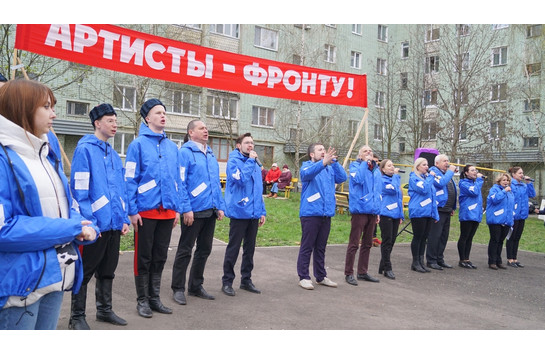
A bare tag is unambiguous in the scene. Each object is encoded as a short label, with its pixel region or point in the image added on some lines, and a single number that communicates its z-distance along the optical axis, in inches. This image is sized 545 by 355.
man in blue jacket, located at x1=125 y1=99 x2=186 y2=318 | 202.1
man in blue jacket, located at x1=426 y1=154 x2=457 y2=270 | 369.1
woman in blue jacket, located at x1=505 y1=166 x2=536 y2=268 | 414.6
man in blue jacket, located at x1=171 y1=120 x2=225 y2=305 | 230.8
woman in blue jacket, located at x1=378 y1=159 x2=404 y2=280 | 321.4
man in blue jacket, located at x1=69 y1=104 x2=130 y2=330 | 174.6
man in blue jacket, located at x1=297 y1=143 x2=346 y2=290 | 273.0
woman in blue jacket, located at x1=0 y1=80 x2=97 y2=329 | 95.3
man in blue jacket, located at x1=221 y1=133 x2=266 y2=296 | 253.8
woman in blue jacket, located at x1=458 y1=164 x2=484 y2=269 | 387.5
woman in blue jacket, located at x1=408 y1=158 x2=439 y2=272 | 352.5
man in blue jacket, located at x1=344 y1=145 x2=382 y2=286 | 296.6
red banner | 224.6
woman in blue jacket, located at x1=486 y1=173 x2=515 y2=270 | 394.0
